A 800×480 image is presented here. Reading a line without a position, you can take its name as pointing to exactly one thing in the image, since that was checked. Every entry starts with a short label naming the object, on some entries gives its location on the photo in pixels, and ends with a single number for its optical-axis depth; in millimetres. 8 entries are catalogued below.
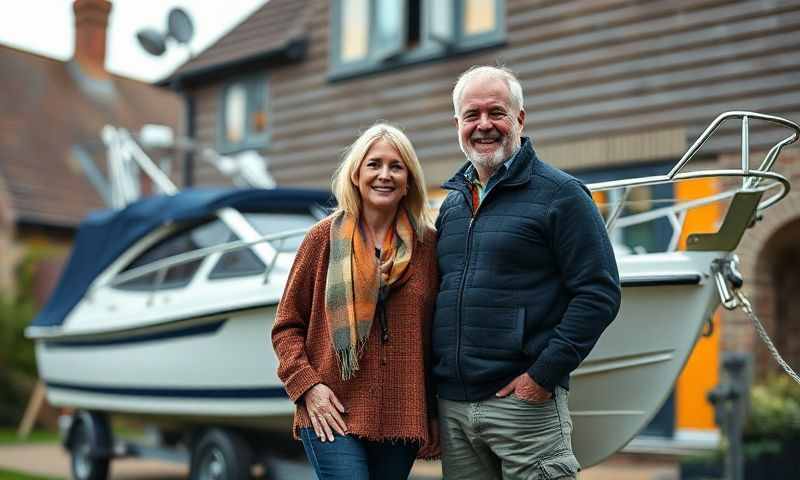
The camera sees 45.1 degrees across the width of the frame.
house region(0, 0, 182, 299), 17391
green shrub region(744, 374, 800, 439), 6934
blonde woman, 3348
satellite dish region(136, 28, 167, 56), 10594
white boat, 4797
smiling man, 3135
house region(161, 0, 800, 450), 8656
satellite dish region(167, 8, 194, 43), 11000
